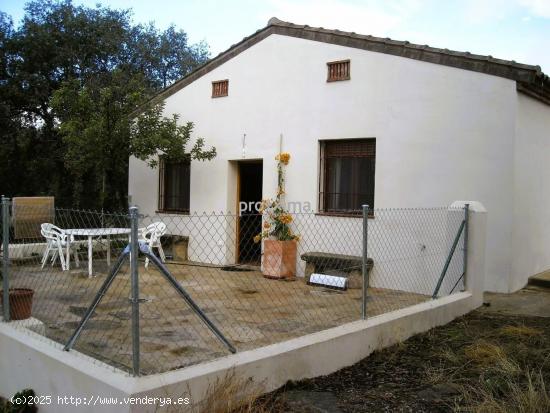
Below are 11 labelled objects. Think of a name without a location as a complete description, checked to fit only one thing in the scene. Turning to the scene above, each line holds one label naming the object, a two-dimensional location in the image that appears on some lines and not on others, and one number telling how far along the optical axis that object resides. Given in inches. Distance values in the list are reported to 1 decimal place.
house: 268.5
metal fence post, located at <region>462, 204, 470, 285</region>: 235.1
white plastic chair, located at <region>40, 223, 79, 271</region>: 312.7
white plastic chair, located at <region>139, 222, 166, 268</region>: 315.3
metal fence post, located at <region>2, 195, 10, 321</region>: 169.0
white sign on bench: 288.8
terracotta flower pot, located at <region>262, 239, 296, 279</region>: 325.7
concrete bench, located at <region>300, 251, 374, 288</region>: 296.2
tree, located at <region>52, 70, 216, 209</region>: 366.3
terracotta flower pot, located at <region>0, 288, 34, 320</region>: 174.4
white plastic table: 292.7
